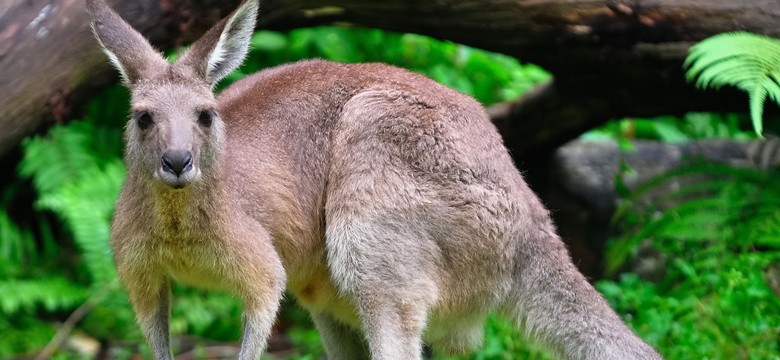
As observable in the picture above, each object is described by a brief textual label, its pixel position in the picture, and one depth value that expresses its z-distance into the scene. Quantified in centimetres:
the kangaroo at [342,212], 1216
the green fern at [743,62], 1243
